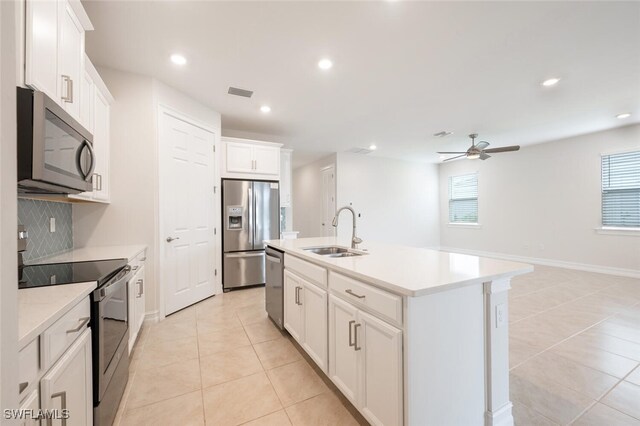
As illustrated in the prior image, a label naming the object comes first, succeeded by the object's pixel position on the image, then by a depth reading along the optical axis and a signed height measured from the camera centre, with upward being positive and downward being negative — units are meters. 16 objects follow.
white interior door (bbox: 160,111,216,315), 3.00 +0.03
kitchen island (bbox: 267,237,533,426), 1.15 -0.64
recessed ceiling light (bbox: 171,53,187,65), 2.50 +1.55
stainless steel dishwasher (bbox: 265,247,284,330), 2.50 -0.74
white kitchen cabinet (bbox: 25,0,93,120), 1.17 +0.89
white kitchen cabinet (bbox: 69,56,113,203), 1.96 +0.79
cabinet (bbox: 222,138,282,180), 3.98 +0.89
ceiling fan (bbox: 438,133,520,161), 4.30 +1.12
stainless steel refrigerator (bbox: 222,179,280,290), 3.90 -0.23
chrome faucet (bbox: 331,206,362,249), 2.24 -0.24
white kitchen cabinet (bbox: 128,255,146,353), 1.97 -0.73
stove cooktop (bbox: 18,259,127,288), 1.26 -0.32
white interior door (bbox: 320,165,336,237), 6.56 +0.40
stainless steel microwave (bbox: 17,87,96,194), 0.99 +0.30
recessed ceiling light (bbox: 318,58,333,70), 2.59 +1.56
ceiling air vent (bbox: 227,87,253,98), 3.16 +1.55
